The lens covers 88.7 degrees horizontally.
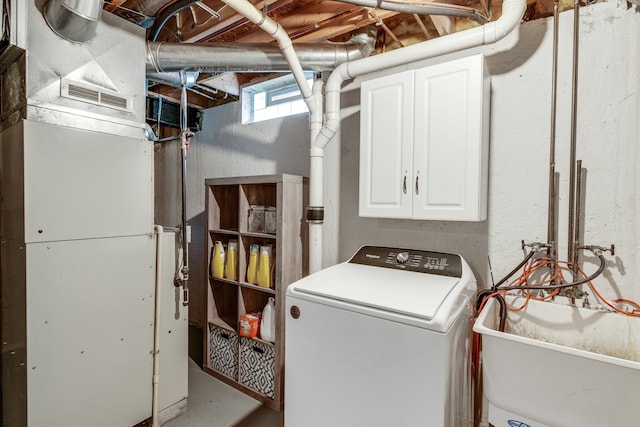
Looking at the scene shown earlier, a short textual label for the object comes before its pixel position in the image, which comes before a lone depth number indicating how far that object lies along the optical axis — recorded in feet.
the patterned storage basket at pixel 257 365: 7.47
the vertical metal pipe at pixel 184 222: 7.00
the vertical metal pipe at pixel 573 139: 4.72
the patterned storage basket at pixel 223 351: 8.23
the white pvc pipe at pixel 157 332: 6.50
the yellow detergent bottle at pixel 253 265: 7.82
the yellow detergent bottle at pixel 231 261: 8.22
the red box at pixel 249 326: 7.70
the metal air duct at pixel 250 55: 6.57
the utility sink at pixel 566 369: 3.18
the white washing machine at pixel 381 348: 3.78
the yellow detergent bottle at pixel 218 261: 8.43
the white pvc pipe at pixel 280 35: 4.96
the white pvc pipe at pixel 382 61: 4.79
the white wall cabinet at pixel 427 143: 4.91
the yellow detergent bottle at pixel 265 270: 7.57
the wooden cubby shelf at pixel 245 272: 7.15
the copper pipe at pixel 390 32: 6.45
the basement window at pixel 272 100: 9.34
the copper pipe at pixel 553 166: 4.86
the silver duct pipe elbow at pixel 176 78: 7.50
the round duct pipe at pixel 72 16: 4.88
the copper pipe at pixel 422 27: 6.24
